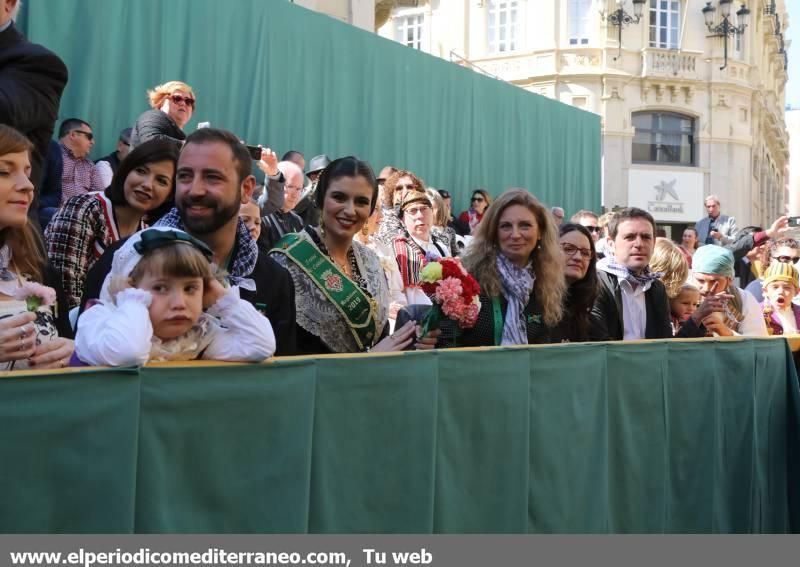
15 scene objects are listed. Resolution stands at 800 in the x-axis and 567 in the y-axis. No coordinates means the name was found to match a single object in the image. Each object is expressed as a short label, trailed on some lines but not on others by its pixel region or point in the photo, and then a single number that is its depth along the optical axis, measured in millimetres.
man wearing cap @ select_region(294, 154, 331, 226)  7340
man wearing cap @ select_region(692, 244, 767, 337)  6883
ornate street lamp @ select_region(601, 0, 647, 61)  34312
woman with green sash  4461
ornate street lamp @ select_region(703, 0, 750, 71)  35250
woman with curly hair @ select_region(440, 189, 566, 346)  4926
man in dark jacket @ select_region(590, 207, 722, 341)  5980
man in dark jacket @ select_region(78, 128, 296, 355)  3785
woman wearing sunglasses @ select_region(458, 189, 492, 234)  11969
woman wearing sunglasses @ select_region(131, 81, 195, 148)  6398
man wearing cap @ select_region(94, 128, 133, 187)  7164
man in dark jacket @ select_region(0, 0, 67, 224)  3580
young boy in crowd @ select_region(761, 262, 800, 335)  8297
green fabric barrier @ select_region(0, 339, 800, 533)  2605
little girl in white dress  3084
